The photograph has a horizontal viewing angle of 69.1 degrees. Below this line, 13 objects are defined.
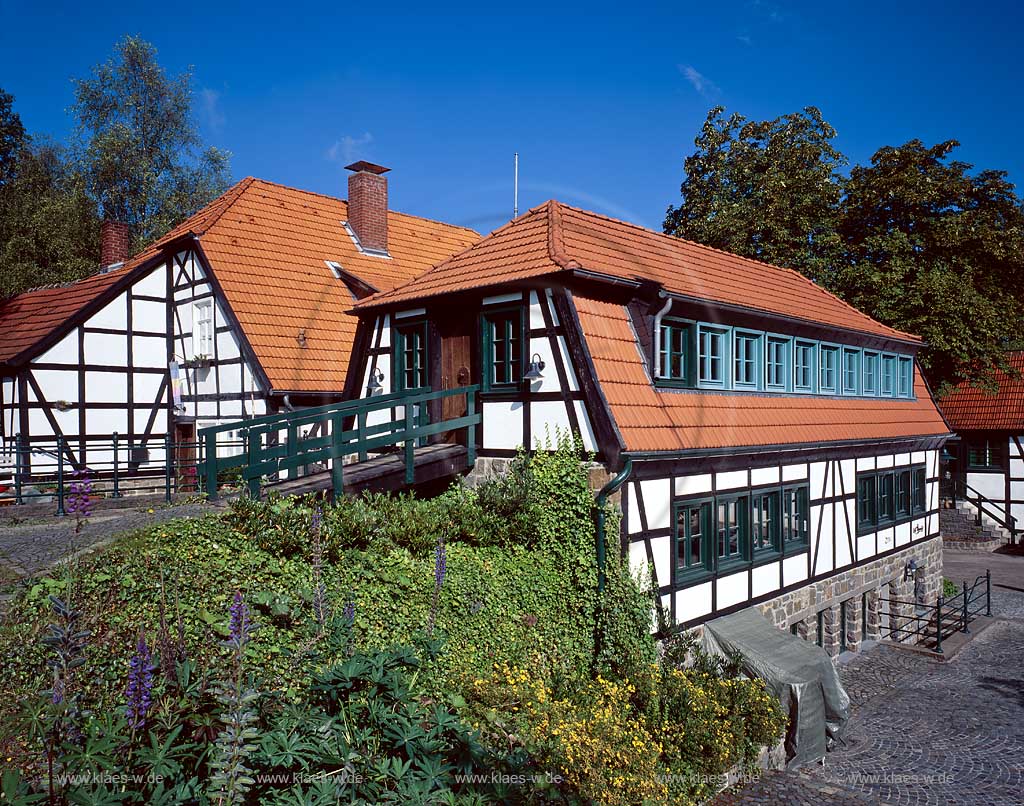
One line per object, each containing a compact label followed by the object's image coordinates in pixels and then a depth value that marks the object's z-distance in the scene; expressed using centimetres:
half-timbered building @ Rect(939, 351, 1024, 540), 2811
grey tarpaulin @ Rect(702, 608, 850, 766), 1008
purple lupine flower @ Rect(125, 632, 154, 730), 407
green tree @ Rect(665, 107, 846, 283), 2498
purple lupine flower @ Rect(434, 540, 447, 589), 660
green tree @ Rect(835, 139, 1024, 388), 2297
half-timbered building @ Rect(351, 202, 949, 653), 1063
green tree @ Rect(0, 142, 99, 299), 2600
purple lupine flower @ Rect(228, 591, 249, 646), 413
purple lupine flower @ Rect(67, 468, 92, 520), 532
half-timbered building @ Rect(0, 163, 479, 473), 1688
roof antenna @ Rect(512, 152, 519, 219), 1569
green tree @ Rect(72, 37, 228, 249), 2798
